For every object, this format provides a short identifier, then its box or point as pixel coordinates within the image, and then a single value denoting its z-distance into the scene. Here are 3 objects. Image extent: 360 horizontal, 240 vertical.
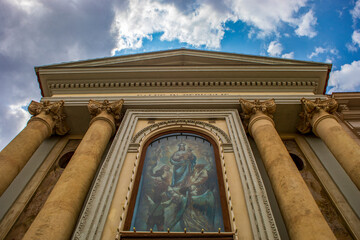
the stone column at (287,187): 4.79
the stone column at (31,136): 6.78
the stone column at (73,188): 4.87
